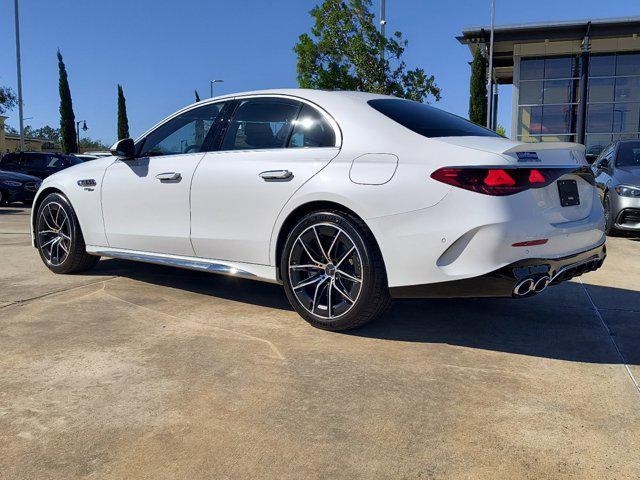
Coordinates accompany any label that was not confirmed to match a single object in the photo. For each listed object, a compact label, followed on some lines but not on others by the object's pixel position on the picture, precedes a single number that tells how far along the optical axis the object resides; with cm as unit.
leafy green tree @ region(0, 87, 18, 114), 4000
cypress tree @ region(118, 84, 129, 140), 4903
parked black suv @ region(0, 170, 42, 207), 1471
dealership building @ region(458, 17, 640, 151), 2659
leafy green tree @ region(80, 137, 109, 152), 9474
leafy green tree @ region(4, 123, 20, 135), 8009
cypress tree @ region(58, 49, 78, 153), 4088
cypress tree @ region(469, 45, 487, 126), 3077
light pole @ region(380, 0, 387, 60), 2085
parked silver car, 784
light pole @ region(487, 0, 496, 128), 2688
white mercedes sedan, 301
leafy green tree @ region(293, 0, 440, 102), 1945
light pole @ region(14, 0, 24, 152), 3161
